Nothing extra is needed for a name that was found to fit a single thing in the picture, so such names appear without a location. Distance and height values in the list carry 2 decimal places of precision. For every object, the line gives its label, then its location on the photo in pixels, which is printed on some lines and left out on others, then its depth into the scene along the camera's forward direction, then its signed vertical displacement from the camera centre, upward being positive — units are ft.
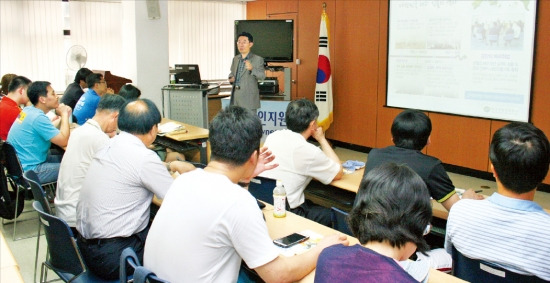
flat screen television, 25.91 +1.60
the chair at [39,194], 9.16 -2.40
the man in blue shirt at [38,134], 13.92 -1.94
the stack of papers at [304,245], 6.92 -2.57
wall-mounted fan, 25.36 +0.47
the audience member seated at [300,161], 10.09 -1.91
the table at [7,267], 6.04 -2.57
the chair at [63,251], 7.57 -2.96
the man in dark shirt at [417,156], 8.42 -1.55
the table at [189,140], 15.81 -2.43
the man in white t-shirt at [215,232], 5.51 -1.86
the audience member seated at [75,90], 20.90 -1.01
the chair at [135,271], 5.37 -2.32
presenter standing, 22.46 -0.37
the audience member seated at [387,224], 4.53 -1.47
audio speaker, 24.34 +2.83
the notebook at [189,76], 25.46 -0.48
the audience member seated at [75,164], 10.03 -2.02
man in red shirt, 15.76 -1.19
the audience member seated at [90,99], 18.19 -1.22
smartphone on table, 7.14 -2.53
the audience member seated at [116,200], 8.11 -2.22
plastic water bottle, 8.39 -2.27
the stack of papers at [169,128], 16.34 -2.05
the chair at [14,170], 13.15 -2.83
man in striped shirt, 5.87 -1.82
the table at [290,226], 7.72 -2.56
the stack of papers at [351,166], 11.69 -2.38
